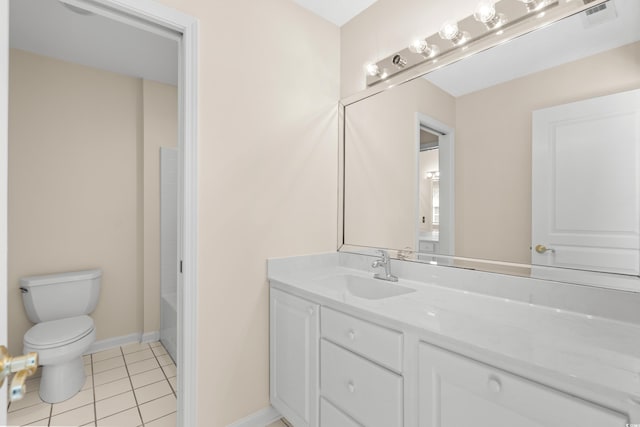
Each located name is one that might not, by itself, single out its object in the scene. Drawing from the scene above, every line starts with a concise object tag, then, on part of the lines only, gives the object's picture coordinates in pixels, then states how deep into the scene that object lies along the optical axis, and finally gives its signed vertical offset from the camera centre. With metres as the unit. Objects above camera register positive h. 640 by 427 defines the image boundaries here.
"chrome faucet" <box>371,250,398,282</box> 1.67 -0.29
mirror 1.04 +0.27
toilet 1.87 -0.79
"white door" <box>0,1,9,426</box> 0.91 +0.14
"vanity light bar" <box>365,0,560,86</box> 1.25 +0.86
